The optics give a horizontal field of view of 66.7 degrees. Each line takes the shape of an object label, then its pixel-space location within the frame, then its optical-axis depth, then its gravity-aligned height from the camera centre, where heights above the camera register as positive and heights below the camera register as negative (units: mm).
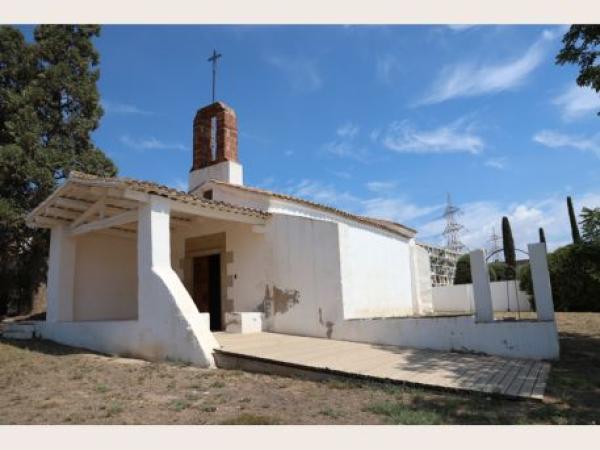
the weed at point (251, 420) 4273 -1088
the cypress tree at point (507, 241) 24750 +2980
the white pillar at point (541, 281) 7402 +177
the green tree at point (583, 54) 8086 +4319
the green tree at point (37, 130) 14281 +6109
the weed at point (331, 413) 4518 -1116
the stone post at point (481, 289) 7898 +96
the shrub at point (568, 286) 16656 +166
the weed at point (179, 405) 4877 -1060
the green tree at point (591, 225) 8680 +1247
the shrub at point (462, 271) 23344 +1234
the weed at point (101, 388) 5793 -994
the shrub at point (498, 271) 23331 +1189
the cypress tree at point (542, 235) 26094 +3219
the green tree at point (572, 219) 22984 +3646
